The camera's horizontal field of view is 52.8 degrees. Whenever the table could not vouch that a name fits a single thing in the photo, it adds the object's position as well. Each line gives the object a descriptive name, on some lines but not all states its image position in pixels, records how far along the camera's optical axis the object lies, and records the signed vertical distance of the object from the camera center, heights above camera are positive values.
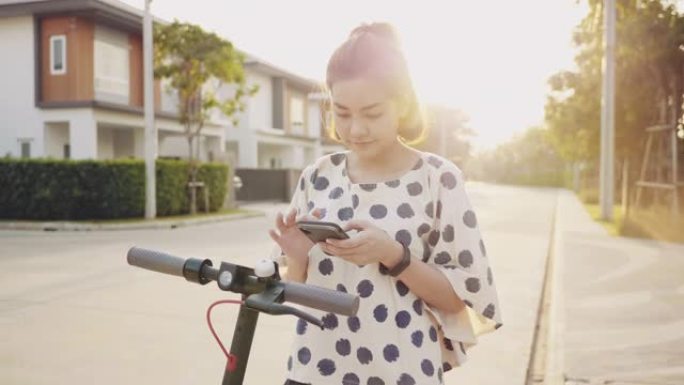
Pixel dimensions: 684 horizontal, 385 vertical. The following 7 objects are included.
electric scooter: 1.31 -0.24
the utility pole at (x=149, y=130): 16.75 +1.00
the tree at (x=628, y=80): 15.36 +2.56
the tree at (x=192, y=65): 18.52 +2.92
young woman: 1.71 -0.20
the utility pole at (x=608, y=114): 16.25 +1.48
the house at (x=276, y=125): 34.91 +2.64
